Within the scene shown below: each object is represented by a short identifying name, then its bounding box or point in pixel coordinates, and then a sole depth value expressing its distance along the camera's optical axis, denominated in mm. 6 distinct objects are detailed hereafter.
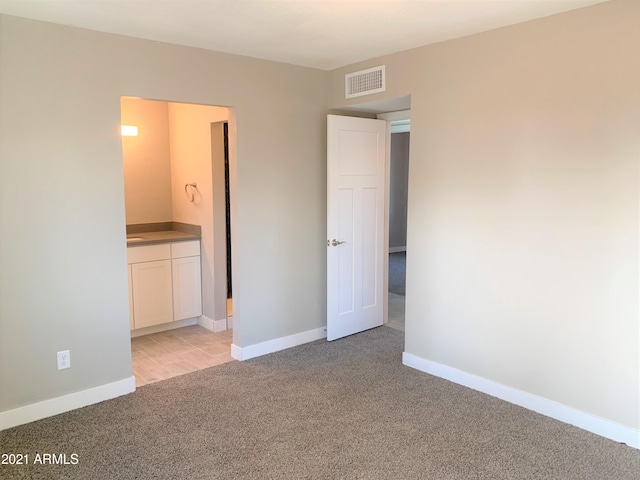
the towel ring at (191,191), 4793
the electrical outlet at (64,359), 3111
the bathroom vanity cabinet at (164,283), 4398
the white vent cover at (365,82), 3869
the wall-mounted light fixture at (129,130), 4453
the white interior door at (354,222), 4211
